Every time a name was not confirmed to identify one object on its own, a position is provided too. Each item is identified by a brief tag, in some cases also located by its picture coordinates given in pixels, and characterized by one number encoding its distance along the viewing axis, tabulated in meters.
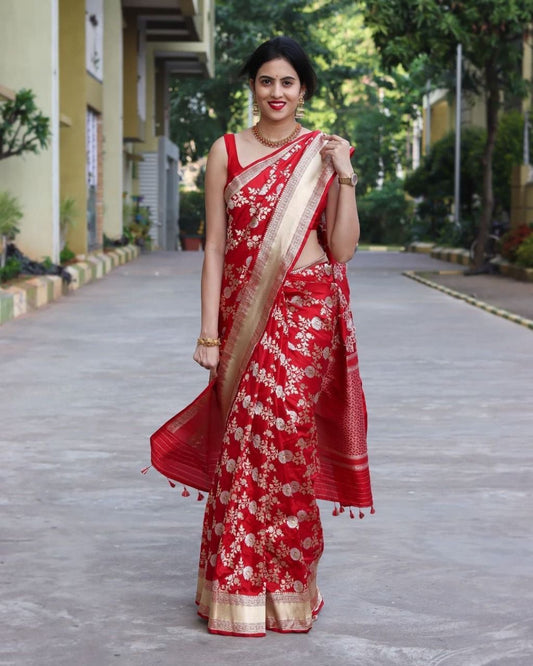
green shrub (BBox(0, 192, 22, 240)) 18.31
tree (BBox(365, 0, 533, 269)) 24.62
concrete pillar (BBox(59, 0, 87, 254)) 25.91
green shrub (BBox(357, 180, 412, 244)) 57.66
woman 4.55
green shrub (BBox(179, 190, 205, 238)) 54.50
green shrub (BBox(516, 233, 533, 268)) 25.51
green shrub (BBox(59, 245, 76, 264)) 23.97
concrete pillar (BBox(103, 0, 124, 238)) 32.47
